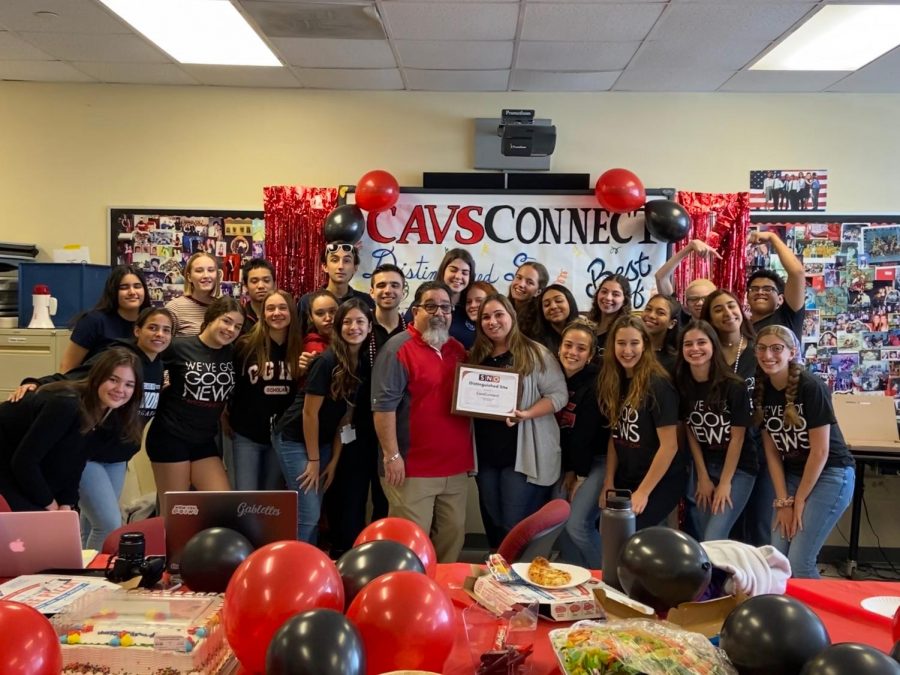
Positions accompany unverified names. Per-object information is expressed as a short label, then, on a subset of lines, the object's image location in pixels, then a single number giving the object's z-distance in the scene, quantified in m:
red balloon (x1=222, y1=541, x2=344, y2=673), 1.31
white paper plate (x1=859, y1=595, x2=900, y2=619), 1.79
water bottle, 1.80
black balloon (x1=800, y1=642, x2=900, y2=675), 1.07
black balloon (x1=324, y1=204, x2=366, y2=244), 4.50
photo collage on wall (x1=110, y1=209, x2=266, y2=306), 4.93
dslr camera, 1.81
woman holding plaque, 3.29
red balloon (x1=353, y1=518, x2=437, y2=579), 1.75
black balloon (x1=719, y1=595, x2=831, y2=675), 1.21
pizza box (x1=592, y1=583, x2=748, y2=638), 1.52
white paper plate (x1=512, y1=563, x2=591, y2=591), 1.82
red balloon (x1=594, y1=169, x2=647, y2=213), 4.54
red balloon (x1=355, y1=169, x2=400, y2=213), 4.58
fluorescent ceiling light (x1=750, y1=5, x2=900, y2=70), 3.63
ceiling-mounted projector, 4.63
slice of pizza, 1.81
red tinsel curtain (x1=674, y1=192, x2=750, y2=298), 4.72
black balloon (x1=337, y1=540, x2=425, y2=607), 1.49
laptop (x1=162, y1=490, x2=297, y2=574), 1.79
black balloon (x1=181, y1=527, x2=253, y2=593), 1.67
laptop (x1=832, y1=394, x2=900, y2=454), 4.52
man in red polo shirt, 3.24
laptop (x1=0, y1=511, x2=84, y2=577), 1.86
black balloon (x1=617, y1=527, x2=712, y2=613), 1.55
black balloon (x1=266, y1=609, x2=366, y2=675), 1.12
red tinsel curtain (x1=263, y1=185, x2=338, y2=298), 4.78
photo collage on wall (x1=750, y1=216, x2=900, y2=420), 4.84
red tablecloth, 1.50
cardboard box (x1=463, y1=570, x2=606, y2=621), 1.67
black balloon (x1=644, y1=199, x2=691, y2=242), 4.46
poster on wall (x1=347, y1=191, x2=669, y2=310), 4.74
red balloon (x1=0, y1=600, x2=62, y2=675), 1.16
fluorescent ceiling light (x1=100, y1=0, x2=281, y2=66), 3.59
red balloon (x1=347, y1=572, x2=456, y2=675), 1.28
